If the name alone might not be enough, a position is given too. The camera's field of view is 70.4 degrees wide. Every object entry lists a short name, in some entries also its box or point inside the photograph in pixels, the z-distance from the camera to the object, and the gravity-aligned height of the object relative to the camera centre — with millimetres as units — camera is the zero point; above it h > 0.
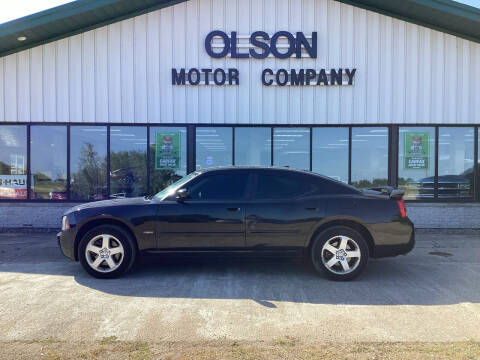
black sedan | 4859 -833
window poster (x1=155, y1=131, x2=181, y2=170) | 8992 +628
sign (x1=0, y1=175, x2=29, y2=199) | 8906 -393
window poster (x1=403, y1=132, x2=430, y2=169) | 9062 +724
